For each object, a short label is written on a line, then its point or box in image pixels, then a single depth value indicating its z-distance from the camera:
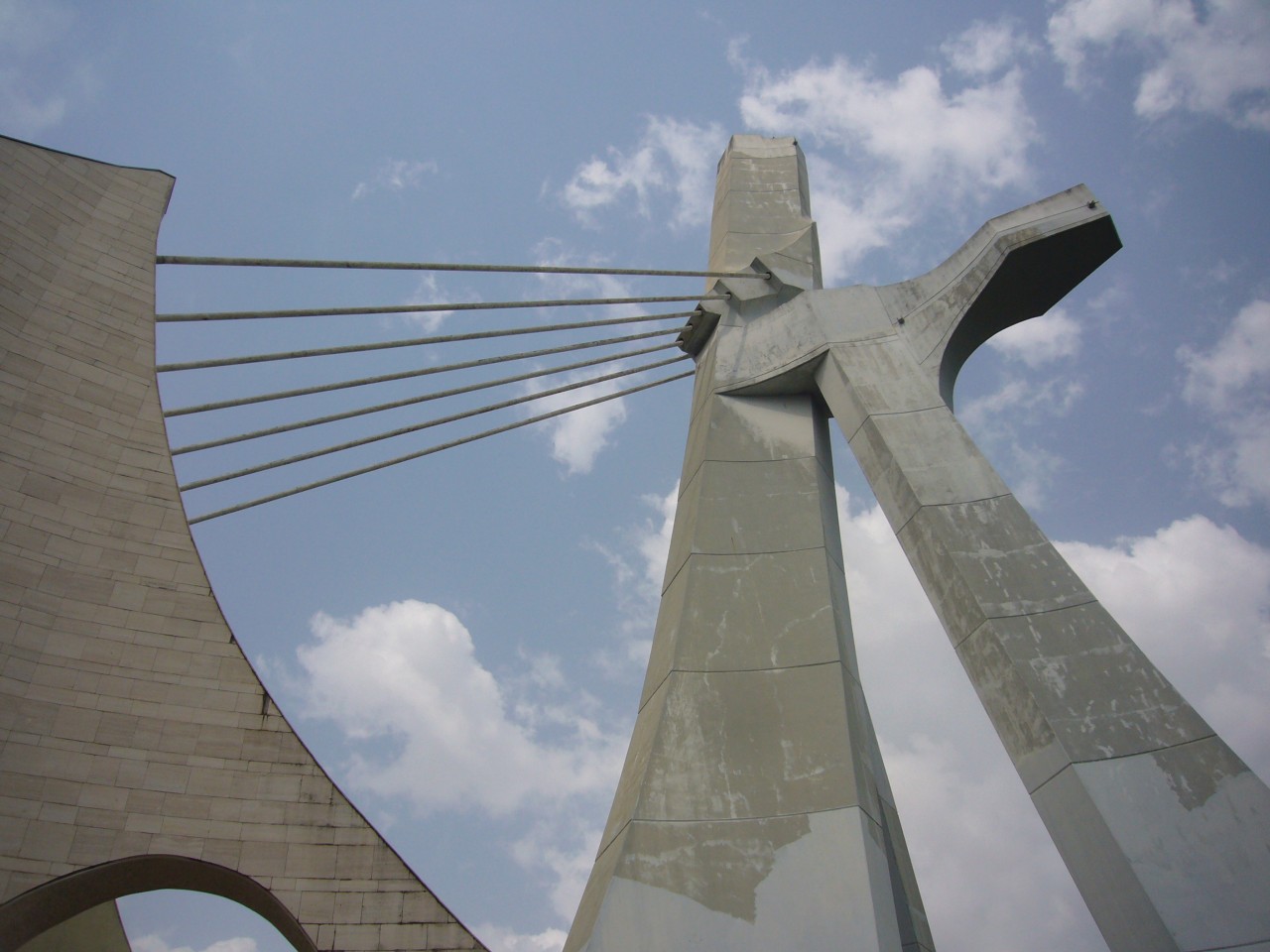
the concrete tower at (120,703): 8.38
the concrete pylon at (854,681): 8.11
